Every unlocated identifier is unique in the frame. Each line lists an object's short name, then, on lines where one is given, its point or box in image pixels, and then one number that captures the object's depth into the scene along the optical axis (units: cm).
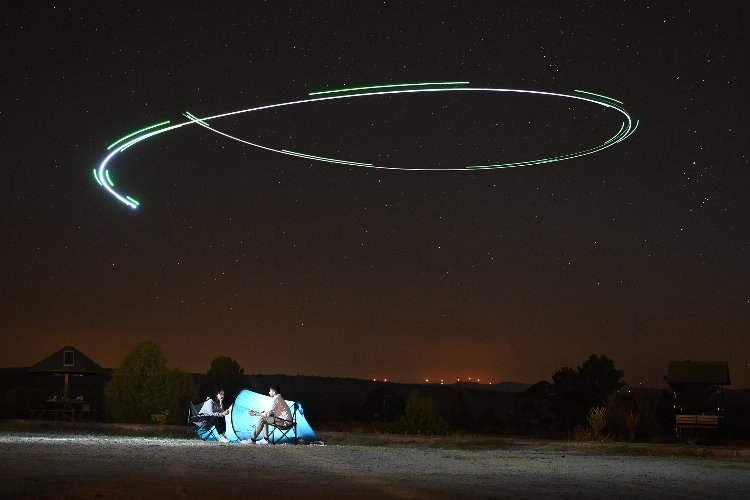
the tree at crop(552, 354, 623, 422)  4797
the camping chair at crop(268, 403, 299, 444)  2186
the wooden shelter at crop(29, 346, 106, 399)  3353
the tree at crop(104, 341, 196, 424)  2917
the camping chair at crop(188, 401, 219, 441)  2306
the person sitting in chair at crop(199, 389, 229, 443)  2295
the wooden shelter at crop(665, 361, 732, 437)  2861
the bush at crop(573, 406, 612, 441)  2600
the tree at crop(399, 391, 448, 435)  3033
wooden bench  2852
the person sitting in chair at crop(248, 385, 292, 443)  2188
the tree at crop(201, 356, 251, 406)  3537
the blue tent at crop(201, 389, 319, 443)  2258
